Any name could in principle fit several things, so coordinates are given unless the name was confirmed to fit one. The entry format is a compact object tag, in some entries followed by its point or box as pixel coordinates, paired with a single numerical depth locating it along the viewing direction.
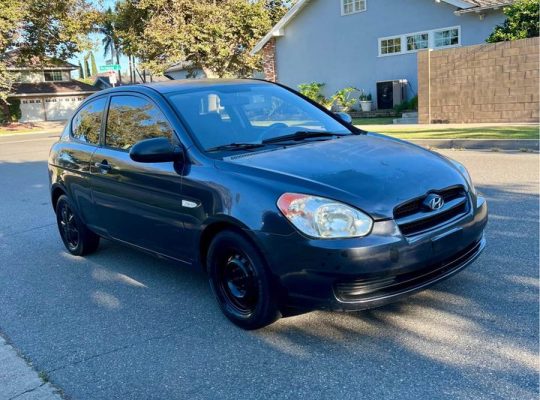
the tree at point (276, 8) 38.53
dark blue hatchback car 3.24
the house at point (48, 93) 53.16
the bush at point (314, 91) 26.14
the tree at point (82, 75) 102.38
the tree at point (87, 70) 106.07
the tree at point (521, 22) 16.55
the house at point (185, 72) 38.77
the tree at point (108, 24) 36.91
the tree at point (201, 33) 33.56
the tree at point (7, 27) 32.62
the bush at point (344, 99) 24.77
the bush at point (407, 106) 22.08
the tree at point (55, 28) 36.06
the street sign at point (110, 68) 25.34
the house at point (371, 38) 21.67
